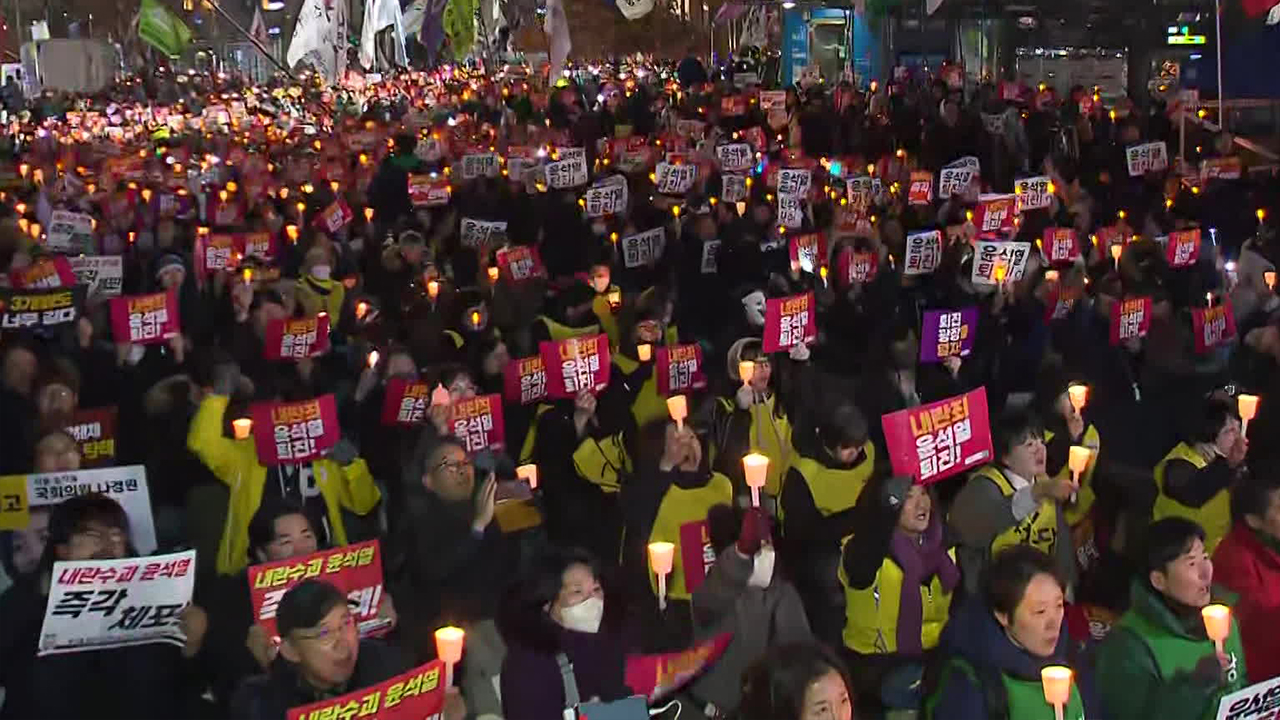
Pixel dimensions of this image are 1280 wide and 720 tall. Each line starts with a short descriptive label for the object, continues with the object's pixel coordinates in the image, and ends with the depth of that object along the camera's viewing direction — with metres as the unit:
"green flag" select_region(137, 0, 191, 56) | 31.16
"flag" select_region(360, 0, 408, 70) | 33.41
